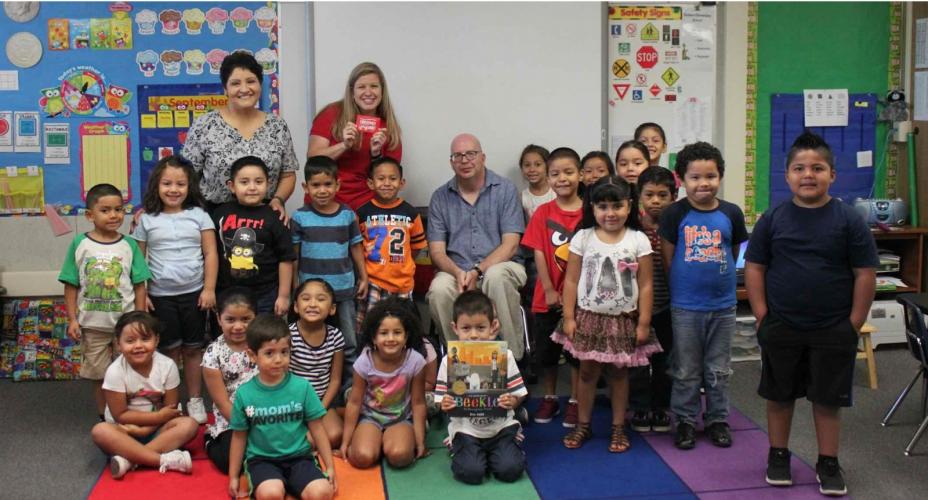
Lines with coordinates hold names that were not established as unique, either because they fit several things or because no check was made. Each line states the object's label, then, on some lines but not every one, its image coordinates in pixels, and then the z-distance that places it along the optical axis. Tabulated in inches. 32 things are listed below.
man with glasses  168.9
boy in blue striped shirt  157.2
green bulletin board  212.7
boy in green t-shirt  124.1
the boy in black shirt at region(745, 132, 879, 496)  121.6
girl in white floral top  138.9
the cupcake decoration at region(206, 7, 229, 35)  188.5
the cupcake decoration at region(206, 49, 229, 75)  188.5
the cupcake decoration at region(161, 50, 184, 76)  187.5
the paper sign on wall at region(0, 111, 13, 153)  186.7
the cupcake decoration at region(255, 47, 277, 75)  189.6
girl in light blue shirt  151.9
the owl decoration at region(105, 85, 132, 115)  187.5
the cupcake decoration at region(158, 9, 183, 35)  187.5
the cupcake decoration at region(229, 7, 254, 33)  188.5
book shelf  208.1
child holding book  133.2
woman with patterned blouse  159.6
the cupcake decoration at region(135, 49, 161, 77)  187.3
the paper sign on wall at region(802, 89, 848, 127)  215.6
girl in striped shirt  145.7
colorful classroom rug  129.3
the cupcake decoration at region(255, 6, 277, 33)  188.7
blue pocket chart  214.8
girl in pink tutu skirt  141.9
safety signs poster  204.1
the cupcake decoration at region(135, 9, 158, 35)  187.0
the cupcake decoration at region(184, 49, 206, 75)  187.9
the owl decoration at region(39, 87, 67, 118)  186.5
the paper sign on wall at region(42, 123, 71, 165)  187.5
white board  189.9
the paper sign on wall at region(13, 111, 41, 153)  186.9
